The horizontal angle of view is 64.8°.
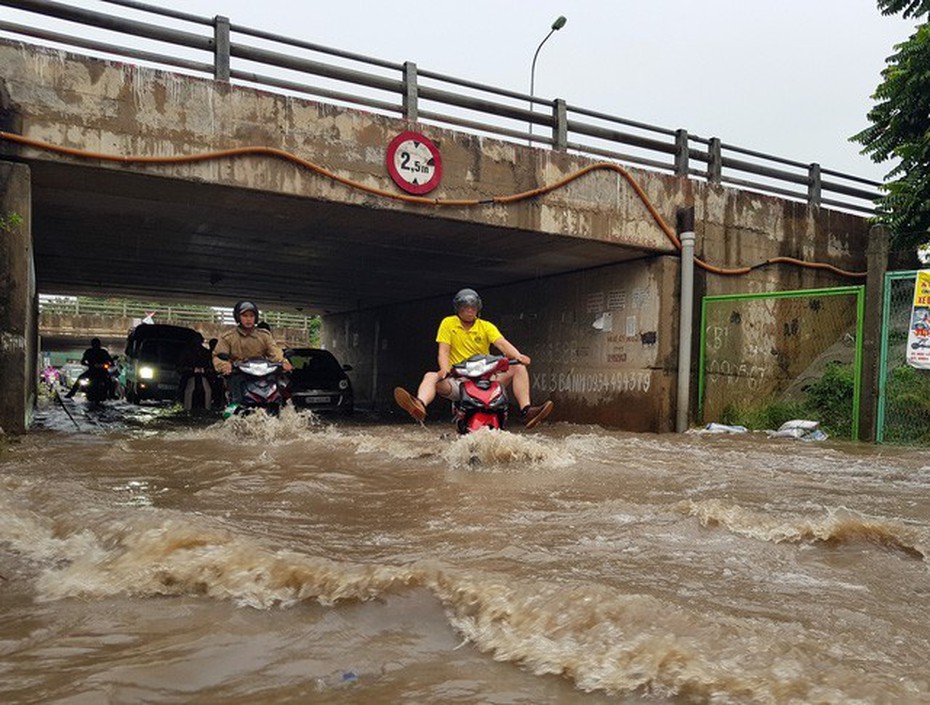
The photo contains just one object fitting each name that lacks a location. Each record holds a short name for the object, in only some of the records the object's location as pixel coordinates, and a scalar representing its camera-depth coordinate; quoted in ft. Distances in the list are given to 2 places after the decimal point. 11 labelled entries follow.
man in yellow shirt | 21.85
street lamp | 66.39
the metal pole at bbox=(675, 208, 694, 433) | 39.04
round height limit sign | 31.94
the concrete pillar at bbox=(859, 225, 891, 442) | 32.01
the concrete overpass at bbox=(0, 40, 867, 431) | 26.61
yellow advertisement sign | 29.94
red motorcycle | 21.57
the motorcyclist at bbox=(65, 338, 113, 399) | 58.95
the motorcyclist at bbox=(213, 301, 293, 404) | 28.04
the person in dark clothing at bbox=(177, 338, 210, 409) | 48.65
